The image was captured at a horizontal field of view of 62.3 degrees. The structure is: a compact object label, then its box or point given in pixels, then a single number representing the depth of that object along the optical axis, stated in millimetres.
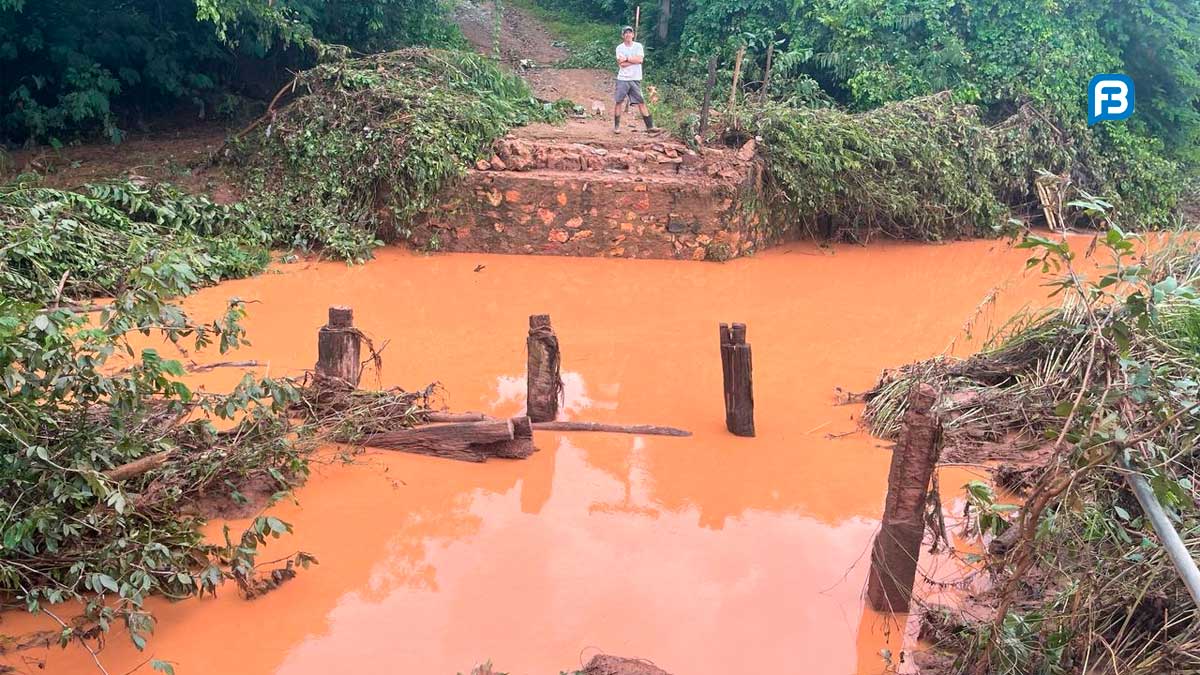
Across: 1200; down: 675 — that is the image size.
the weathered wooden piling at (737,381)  6188
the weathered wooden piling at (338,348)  6105
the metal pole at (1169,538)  2742
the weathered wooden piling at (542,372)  6215
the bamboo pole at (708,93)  11922
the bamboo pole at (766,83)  13672
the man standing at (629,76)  12266
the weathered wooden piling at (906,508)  4207
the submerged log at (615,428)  6449
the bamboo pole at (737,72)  12812
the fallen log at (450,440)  5902
